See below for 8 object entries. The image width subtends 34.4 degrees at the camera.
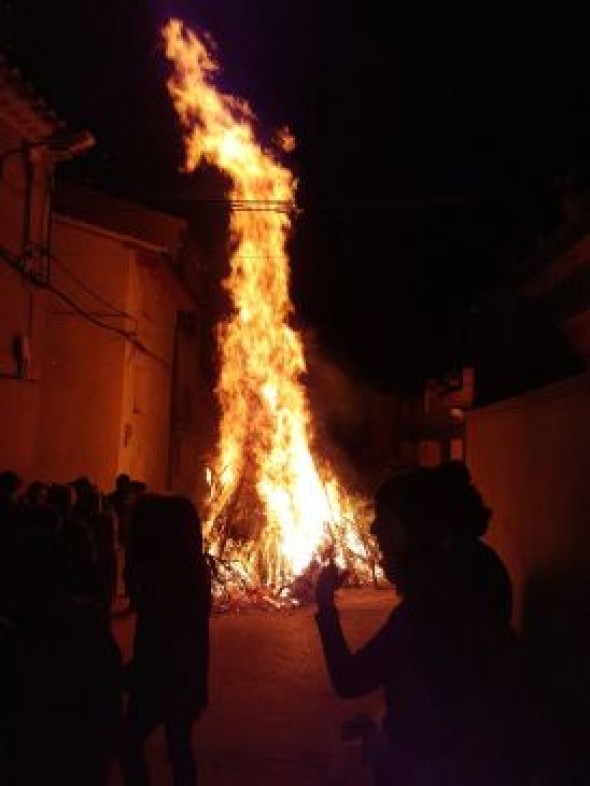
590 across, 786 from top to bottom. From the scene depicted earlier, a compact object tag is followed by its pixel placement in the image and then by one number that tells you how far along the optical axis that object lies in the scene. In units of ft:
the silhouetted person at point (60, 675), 10.75
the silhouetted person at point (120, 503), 44.37
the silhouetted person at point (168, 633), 16.87
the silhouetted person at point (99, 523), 35.01
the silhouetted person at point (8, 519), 23.82
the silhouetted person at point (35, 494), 32.83
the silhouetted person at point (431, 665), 8.75
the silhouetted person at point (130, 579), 18.18
